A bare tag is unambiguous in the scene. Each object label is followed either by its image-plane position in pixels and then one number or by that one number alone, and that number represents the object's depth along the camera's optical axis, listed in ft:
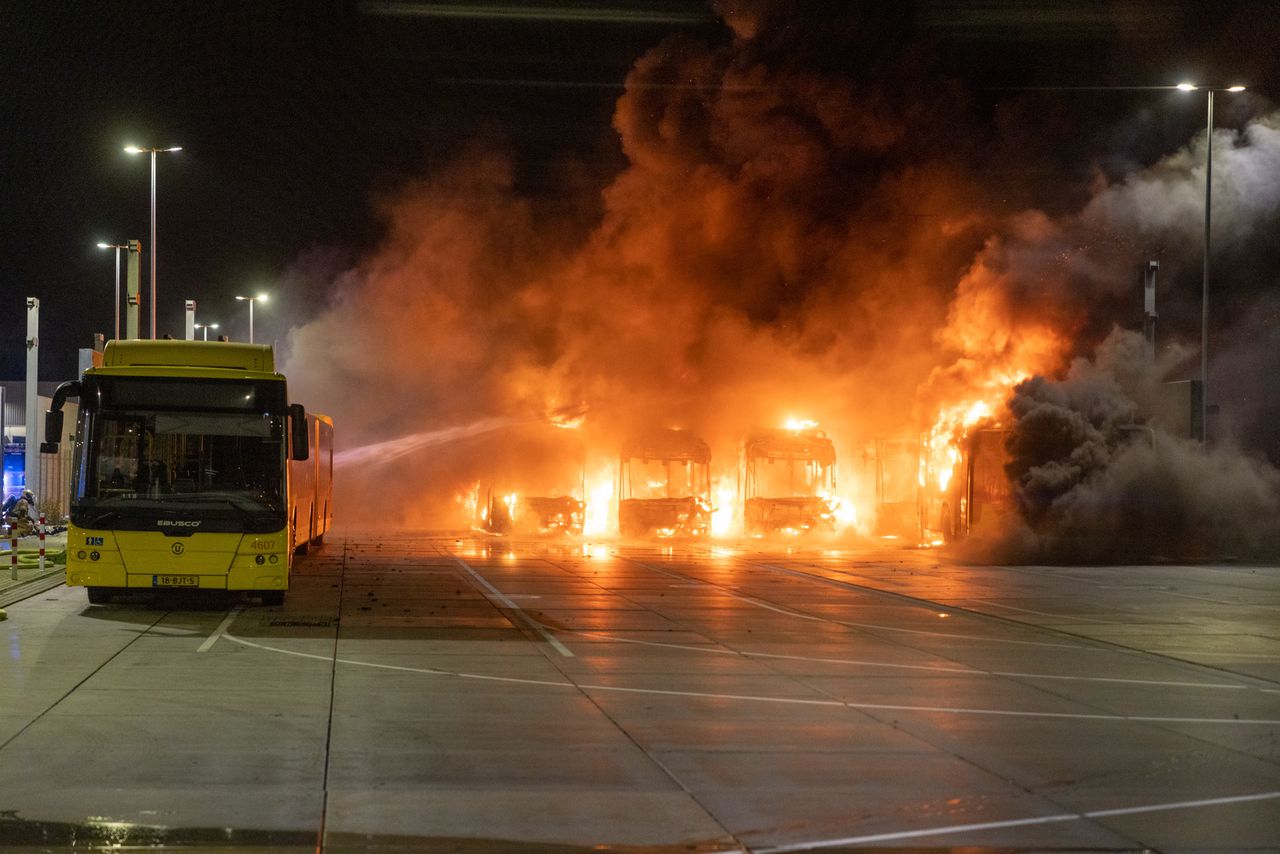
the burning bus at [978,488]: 116.78
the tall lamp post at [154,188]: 120.16
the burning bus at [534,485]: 153.07
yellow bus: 61.05
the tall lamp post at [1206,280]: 106.93
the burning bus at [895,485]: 142.10
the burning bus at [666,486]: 146.00
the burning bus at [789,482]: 142.41
